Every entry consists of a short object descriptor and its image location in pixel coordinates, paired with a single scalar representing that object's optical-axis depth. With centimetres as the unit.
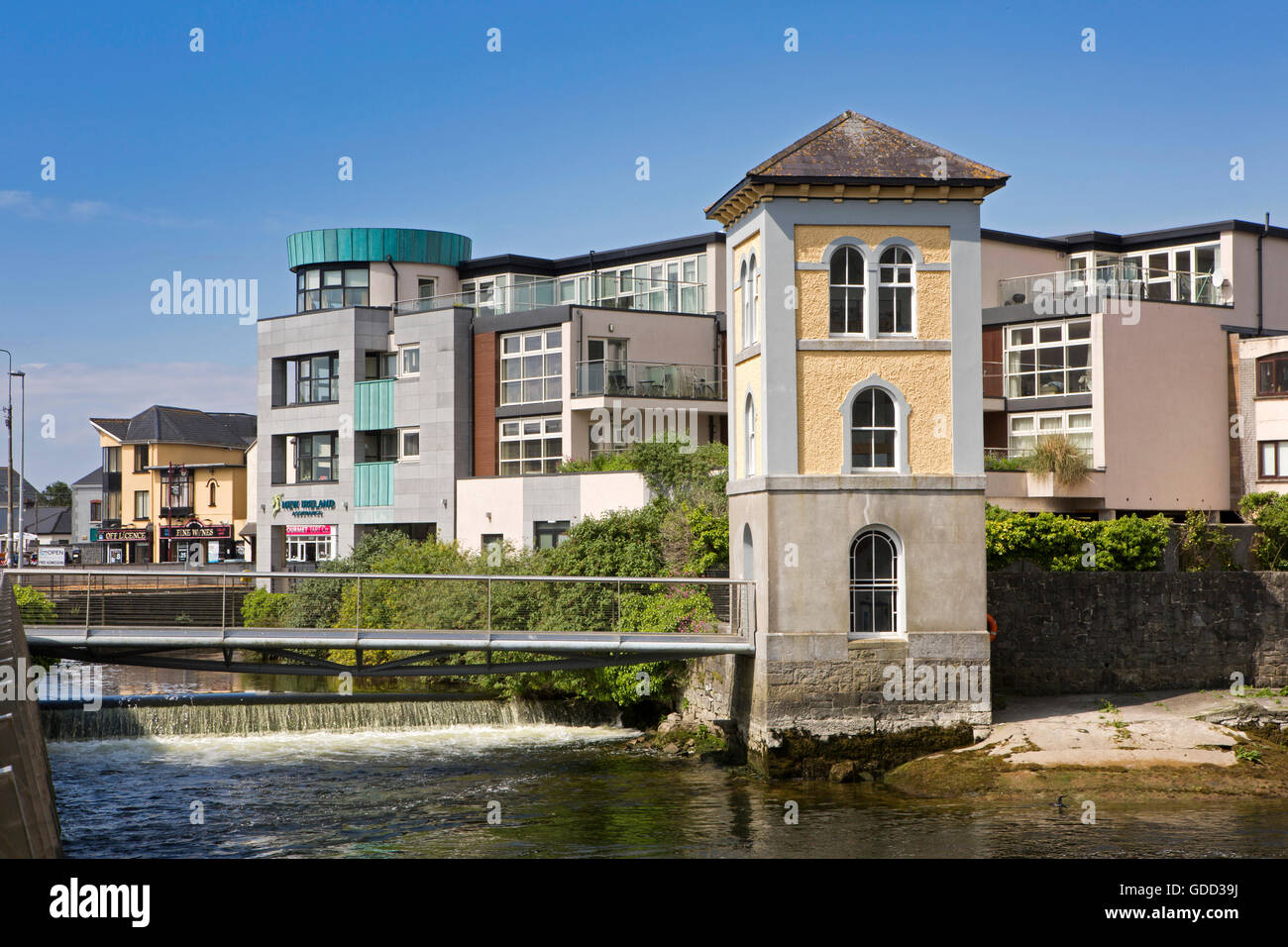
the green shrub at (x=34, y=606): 3356
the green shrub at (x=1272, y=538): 3319
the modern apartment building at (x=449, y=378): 4509
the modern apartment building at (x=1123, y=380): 4141
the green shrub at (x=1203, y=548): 3148
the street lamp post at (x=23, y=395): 6180
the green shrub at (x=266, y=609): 3303
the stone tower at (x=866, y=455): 2288
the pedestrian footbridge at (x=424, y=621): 2280
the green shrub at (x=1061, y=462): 4000
